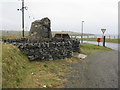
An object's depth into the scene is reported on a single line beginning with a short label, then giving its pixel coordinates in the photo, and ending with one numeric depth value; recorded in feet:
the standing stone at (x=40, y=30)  39.55
